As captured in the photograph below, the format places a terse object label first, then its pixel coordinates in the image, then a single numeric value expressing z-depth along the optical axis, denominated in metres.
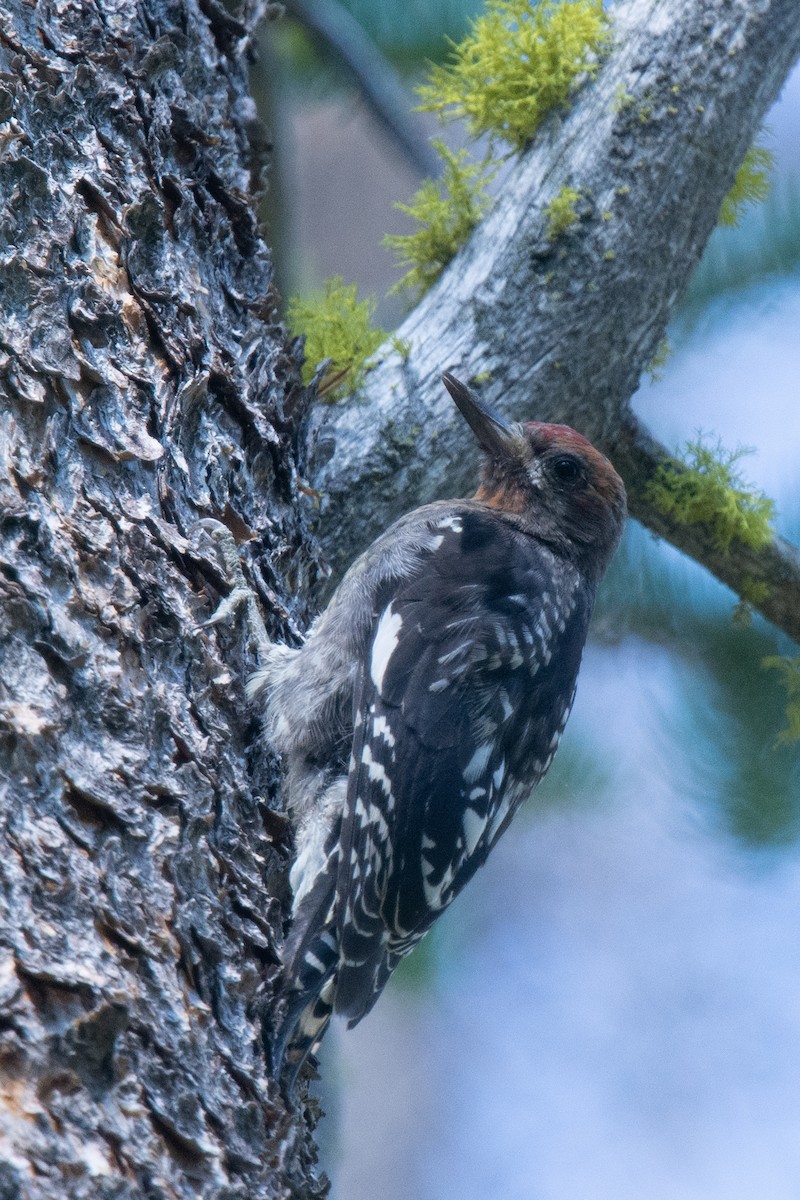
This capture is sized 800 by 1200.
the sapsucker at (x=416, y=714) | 3.68
